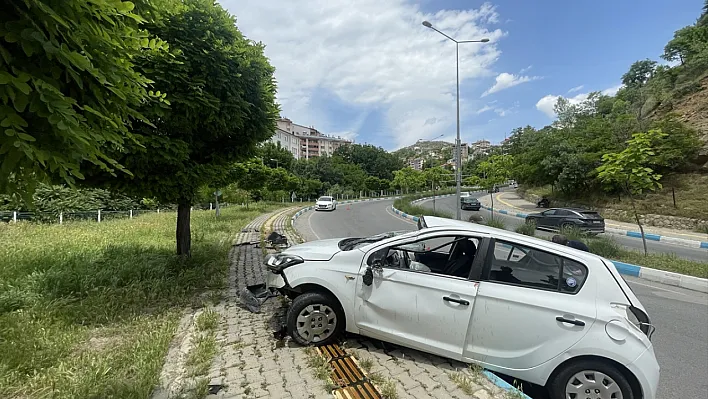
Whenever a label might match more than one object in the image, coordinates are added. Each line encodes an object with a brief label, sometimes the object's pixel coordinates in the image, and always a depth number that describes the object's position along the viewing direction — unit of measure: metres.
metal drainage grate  2.90
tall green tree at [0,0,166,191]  1.64
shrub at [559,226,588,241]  11.62
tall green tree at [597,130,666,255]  9.38
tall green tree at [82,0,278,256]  5.13
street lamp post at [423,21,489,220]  15.87
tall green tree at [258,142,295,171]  50.72
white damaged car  2.80
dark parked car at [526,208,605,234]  15.33
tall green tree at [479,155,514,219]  21.56
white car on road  28.23
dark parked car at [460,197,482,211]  31.46
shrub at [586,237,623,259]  10.10
